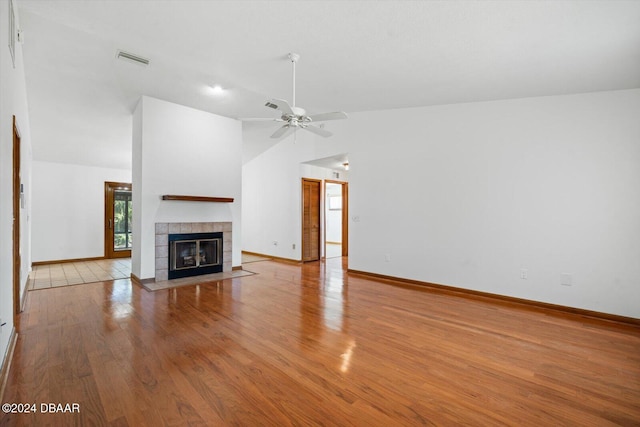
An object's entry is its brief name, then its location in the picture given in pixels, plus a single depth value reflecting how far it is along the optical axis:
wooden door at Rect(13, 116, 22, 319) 3.00
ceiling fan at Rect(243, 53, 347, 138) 3.10
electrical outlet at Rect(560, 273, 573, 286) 3.74
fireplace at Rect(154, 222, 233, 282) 5.06
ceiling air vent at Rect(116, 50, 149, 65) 3.55
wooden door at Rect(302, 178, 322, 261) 7.28
